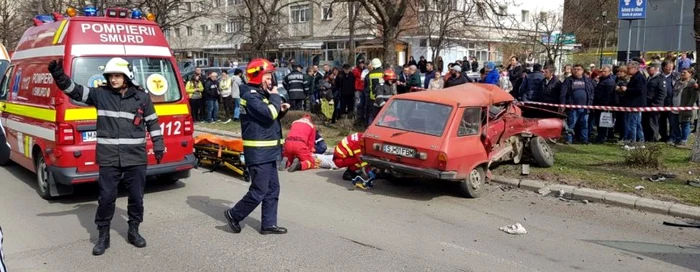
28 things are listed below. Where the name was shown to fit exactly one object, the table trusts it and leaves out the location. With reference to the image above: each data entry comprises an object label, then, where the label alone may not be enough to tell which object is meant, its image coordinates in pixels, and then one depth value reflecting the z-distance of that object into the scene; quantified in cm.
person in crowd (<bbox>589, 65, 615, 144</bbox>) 1210
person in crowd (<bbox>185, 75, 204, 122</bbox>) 1750
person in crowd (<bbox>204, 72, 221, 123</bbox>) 1731
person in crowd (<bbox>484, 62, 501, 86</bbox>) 1409
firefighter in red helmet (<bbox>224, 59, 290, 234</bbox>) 560
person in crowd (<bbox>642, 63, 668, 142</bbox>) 1159
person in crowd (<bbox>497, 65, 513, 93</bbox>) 1652
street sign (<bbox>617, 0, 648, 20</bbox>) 1627
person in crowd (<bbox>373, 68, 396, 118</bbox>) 1297
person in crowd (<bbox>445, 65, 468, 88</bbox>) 1291
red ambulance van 689
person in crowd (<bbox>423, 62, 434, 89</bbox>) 1494
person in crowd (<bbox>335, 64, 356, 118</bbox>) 1609
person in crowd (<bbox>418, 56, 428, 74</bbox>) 2327
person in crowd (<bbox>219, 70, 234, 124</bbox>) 1755
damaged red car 761
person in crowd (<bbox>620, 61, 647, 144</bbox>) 1154
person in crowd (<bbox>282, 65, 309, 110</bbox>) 1705
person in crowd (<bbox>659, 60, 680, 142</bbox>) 1190
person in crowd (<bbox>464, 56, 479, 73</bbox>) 2866
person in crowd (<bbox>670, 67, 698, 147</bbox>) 1147
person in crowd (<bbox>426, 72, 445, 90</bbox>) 1385
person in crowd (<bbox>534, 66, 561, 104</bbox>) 1247
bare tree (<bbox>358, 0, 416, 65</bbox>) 1518
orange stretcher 914
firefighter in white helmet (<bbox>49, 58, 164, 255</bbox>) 531
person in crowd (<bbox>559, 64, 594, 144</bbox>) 1198
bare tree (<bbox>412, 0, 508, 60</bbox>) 1579
